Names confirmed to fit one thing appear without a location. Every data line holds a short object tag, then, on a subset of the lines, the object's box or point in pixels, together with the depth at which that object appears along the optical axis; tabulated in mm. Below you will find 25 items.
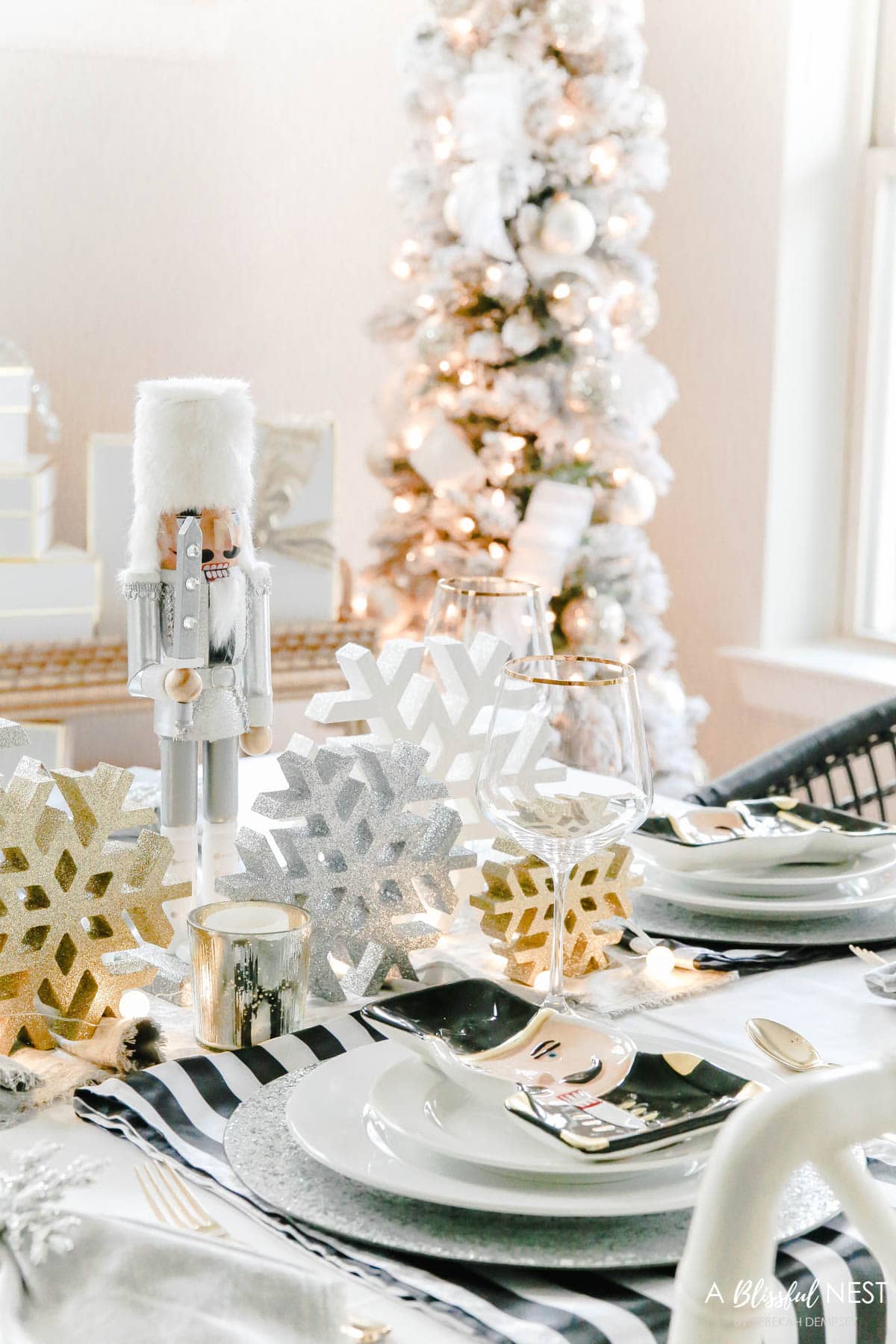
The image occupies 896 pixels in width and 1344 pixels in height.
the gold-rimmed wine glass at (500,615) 2066
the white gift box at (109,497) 3394
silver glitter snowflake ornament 1811
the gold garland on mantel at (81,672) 3482
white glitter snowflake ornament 2005
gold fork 1508
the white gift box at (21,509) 3397
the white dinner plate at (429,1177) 1481
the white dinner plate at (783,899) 1942
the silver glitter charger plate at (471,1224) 1466
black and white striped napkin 1426
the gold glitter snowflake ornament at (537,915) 1860
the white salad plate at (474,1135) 1500
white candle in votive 1747
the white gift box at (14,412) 3452
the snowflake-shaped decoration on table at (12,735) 1757
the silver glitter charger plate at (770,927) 1920
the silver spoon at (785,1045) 1676
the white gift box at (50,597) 3461
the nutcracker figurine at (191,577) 1792
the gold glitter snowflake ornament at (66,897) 1702
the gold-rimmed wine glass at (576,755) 1669
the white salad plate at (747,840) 1982
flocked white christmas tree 3963
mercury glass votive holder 1699
